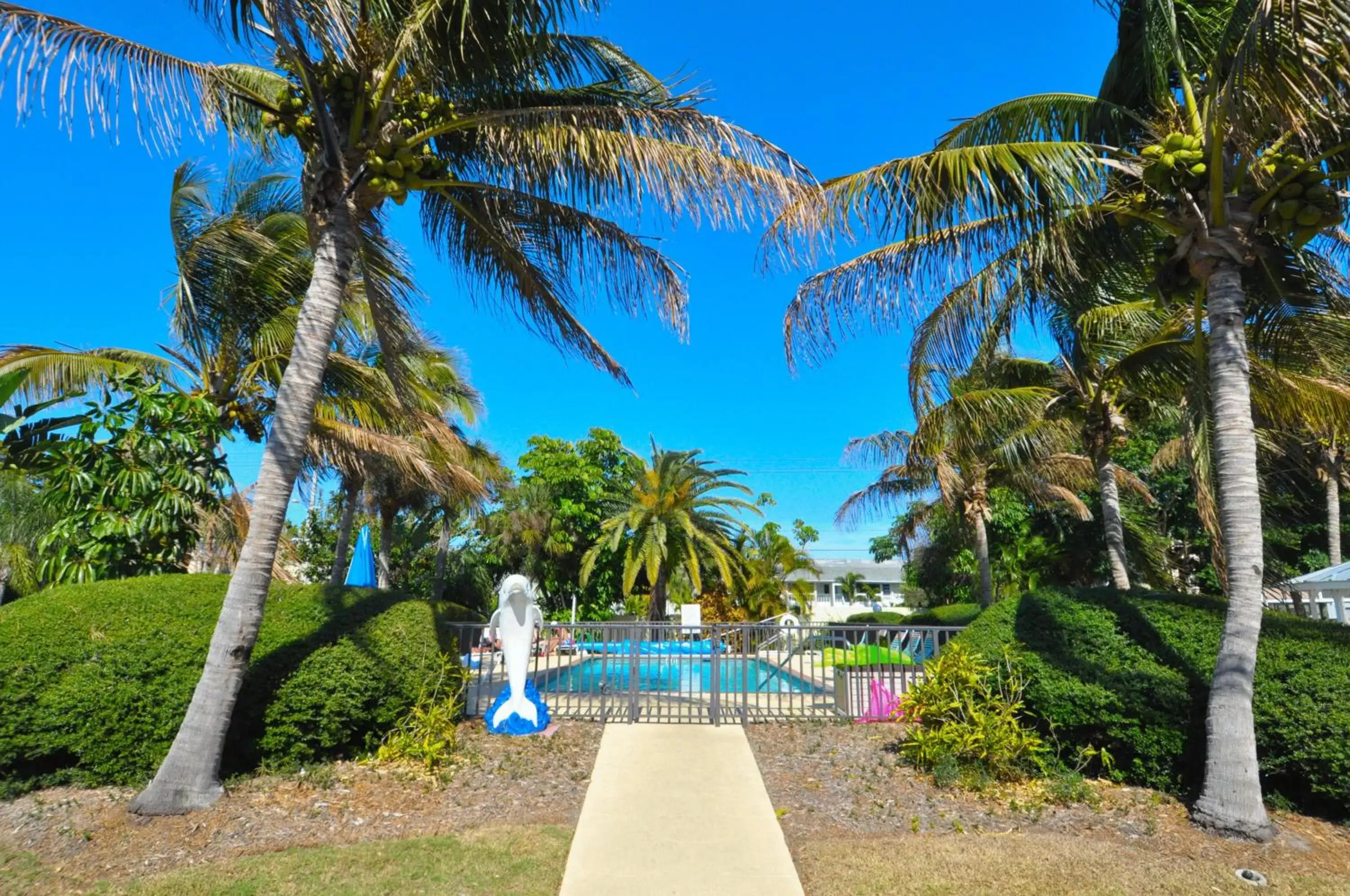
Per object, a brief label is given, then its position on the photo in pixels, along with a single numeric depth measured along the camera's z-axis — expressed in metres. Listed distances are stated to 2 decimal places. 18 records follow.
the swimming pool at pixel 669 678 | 9.06
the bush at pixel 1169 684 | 5.29
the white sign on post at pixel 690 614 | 22.91
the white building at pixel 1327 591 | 13.71
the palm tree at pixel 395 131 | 5.55
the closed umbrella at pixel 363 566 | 12.30
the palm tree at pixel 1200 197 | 5.02
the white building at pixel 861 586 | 56.16
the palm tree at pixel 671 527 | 23.55
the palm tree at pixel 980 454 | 9.67
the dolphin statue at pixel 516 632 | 8.18
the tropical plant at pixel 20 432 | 7.49
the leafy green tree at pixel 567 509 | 28.42
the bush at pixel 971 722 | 6.27
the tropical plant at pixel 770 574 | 28.22
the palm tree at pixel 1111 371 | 7.96
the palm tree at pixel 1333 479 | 19.17
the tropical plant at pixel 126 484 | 7.73
